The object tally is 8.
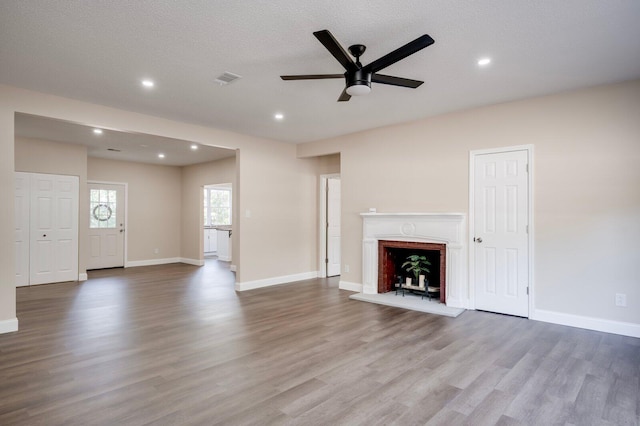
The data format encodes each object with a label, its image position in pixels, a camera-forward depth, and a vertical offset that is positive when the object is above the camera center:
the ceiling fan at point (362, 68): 2.34 +1.15
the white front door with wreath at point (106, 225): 8.21 -0.26
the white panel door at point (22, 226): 6.28 -0.22
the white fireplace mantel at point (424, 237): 4.71 -0.31
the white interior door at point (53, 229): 6.49 -0.28
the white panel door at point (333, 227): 7.27 -0.25
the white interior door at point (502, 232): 4.29 -0.21
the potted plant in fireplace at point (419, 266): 5.22 -0.77
